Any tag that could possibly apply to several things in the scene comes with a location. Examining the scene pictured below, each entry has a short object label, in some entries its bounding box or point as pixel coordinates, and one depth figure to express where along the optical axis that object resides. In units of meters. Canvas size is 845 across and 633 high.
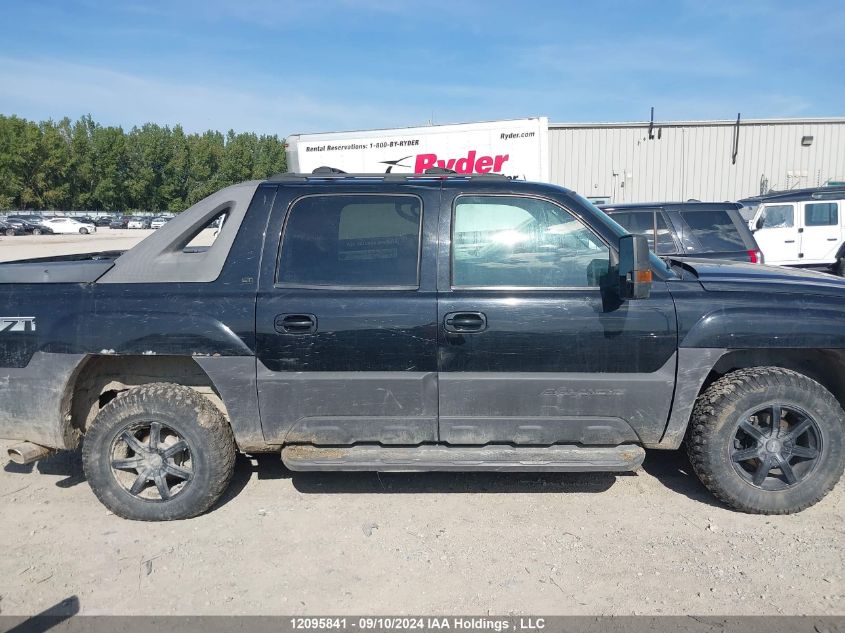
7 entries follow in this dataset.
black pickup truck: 3.48
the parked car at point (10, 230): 48.38
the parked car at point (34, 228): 49.77
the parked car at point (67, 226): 50.65
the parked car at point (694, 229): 7.48
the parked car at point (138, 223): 68.31
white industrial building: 23.00
